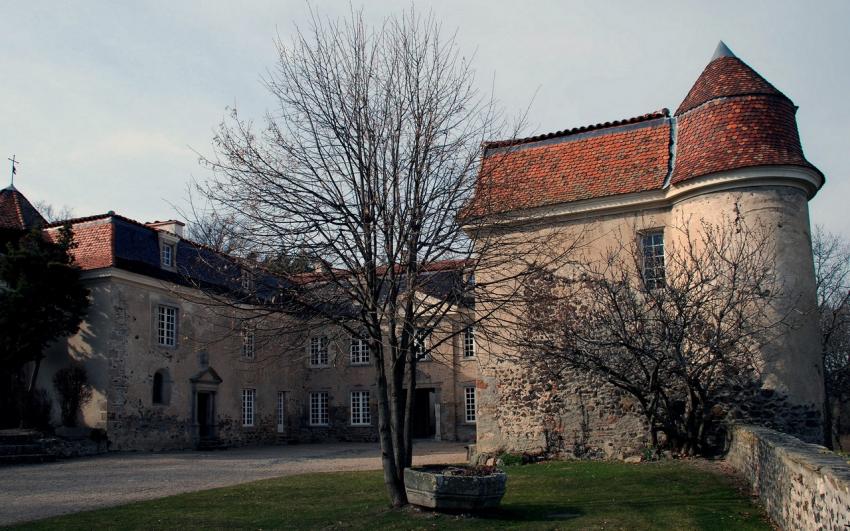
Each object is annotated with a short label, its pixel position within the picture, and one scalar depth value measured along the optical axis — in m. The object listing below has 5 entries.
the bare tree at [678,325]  12.94
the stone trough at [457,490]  9.50
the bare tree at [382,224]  10.10
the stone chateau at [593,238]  14.32
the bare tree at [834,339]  26.90
